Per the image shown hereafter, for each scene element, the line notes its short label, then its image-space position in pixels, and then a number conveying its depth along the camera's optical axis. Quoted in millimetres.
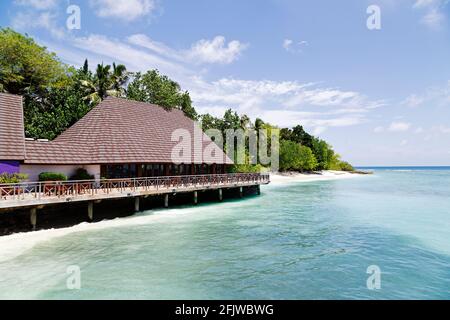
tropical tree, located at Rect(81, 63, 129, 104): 39188
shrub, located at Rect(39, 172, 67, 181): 19233
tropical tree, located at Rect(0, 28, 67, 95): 32469
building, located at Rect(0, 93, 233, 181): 19469
